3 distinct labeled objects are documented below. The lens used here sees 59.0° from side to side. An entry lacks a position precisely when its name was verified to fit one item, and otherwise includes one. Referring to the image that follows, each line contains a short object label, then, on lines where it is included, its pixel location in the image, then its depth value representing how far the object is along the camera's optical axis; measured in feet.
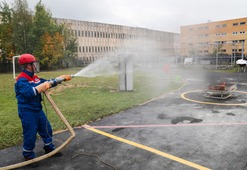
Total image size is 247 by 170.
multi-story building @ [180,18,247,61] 109.40
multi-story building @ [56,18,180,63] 141.59
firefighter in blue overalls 14.95
